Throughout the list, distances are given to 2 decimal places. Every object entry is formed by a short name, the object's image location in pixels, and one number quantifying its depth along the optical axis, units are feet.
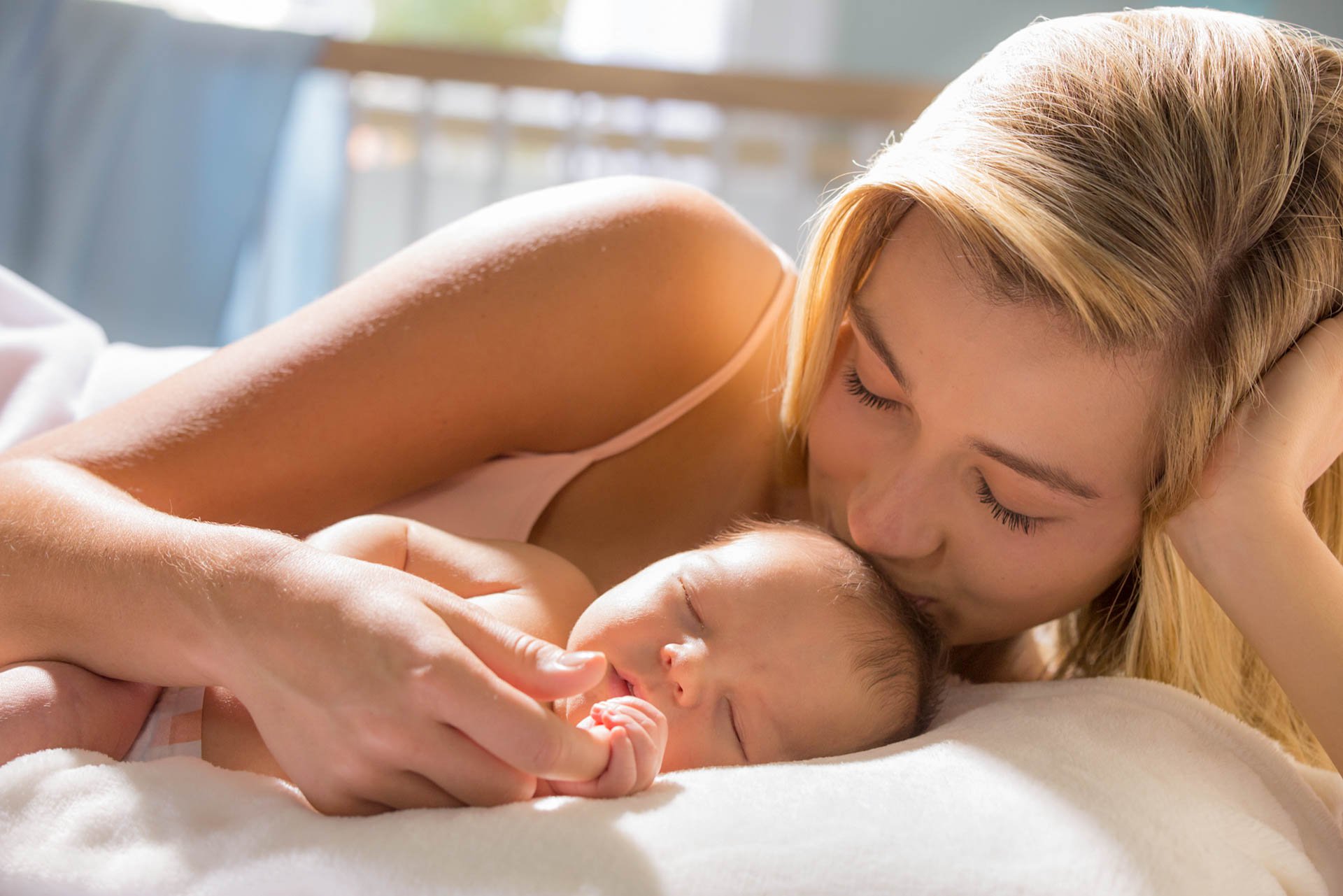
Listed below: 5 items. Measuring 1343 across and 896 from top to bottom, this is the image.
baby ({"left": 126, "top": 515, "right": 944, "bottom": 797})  2.55
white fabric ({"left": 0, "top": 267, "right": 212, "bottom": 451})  3.19
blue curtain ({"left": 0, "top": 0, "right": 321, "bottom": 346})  5.19
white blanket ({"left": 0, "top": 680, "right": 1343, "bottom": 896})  2.20
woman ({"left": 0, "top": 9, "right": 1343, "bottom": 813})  2.31
